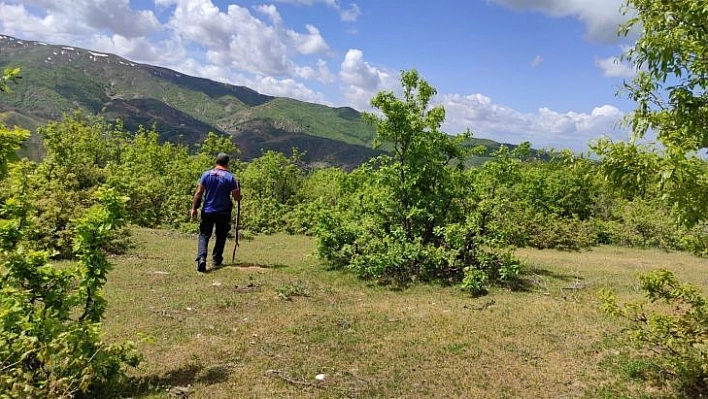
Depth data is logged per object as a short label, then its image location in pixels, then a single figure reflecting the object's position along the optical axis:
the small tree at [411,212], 14.12
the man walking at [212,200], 13.17
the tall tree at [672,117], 4.58
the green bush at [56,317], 4.82
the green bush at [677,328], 5.95
